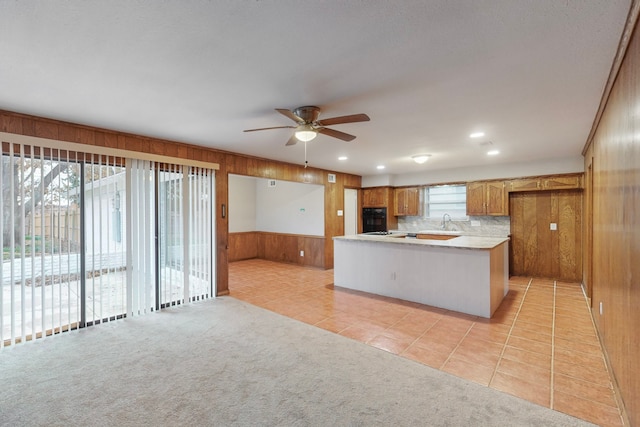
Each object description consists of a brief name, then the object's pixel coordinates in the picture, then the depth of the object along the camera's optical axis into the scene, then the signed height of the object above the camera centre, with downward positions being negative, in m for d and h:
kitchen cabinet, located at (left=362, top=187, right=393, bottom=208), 7.64 +0.41
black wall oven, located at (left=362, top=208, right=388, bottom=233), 7.77 -0.17
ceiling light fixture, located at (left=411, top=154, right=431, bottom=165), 5.15 +0.95
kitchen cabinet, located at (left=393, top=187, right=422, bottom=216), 7.41 +0.27
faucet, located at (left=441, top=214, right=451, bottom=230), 7.08 -0.22
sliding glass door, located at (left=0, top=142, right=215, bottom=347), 3.01 -0.25
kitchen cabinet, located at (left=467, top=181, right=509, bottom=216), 6.11 +0.28
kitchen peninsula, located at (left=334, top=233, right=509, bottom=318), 3.88 -0.84
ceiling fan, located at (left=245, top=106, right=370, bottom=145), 2.64 +0.84
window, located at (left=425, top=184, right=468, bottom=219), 6.86 +0.27
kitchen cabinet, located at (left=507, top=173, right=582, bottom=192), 5.40 +0.53
